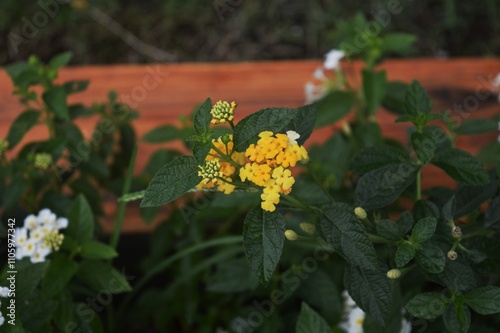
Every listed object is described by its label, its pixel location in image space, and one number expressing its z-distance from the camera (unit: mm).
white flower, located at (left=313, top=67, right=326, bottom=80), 721
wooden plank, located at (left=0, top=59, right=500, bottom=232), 765
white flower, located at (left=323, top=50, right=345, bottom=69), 689
